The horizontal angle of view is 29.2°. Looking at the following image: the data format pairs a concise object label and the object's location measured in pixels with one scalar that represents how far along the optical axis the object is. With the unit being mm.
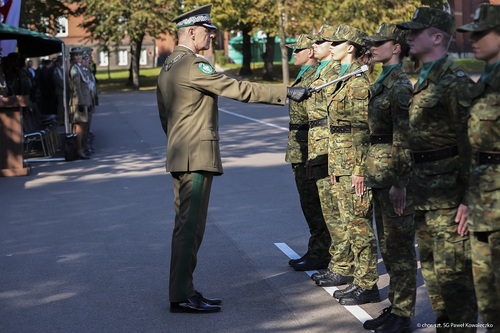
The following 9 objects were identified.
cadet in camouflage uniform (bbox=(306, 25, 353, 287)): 7887
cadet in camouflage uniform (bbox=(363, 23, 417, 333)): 6312
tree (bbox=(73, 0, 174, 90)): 54000
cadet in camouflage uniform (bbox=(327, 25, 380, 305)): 7223
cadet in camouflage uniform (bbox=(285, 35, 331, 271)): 8547
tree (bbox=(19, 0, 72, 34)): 54822
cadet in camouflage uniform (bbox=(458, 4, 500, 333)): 4797
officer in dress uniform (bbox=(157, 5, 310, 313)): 7039
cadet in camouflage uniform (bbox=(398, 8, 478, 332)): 5320
